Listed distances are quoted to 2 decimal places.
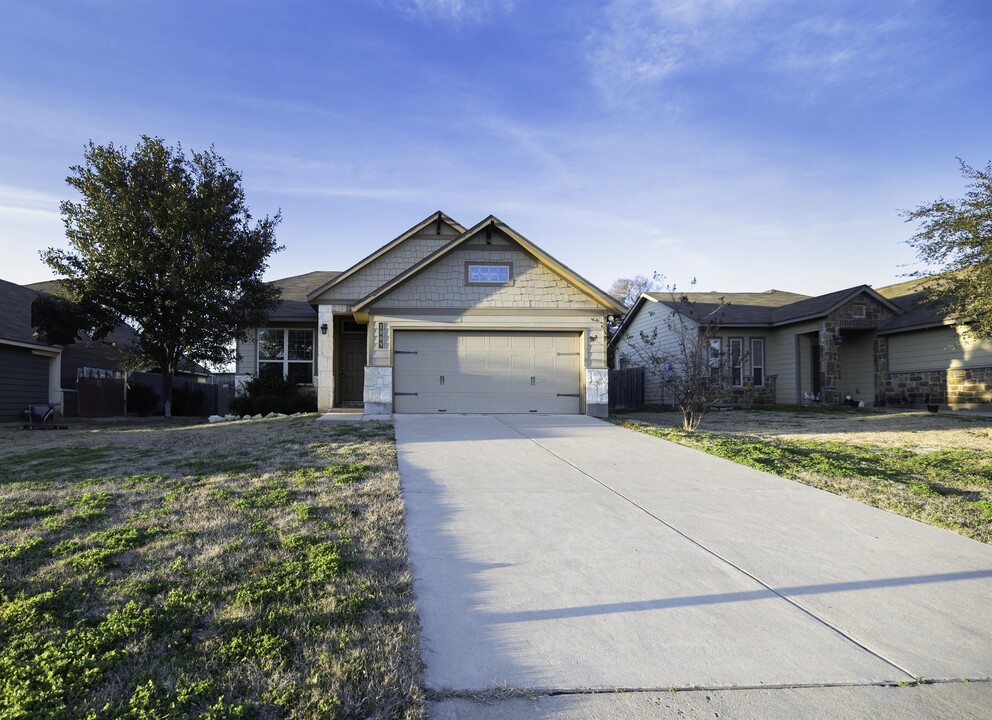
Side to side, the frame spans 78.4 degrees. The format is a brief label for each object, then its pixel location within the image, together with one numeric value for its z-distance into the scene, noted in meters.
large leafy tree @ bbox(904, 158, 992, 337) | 12.43
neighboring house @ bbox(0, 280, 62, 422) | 16.19
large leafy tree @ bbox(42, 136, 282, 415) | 15.30
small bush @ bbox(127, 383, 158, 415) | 21.16
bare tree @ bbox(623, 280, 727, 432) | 12.66
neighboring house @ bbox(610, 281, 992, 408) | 18.42
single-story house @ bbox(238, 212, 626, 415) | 14.59
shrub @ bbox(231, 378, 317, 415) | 16.83
